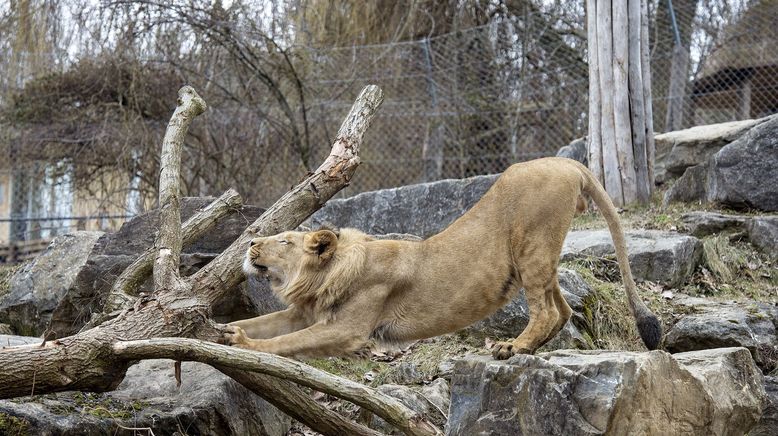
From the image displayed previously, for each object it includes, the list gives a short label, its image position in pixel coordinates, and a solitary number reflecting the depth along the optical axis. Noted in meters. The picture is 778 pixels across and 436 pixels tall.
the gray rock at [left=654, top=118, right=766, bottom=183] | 10.10
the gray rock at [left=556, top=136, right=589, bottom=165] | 10.78
